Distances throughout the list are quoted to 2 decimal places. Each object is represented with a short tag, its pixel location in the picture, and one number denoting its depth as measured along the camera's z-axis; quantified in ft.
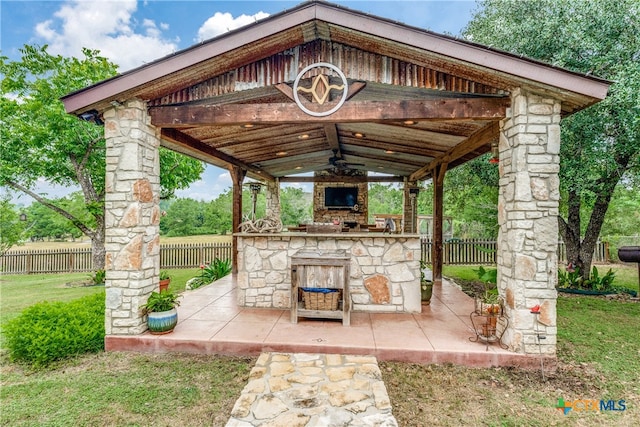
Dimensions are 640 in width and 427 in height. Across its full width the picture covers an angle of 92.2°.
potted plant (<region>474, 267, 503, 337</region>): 11.52
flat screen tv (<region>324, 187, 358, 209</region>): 35.99
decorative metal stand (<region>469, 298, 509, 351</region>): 11.38
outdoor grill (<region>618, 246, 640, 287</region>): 19.09
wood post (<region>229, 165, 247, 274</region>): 25.27
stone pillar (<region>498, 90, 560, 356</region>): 10.59
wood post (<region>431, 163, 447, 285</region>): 22.58
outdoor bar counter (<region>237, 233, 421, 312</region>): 15.30
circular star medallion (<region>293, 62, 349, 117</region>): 11.50
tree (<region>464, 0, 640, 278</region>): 17.04
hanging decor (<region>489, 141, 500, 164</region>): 13.06
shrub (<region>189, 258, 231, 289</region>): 22.39
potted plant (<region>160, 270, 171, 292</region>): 18.09
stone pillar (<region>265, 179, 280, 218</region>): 34.81
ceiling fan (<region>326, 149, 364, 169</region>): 29.73
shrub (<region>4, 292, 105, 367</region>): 11.09
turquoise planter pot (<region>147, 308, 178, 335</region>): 12.07
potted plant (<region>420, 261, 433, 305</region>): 16.28
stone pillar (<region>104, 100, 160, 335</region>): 12.05
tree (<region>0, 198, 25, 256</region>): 31.68
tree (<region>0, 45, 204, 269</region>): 25.76
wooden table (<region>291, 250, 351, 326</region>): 13.29
